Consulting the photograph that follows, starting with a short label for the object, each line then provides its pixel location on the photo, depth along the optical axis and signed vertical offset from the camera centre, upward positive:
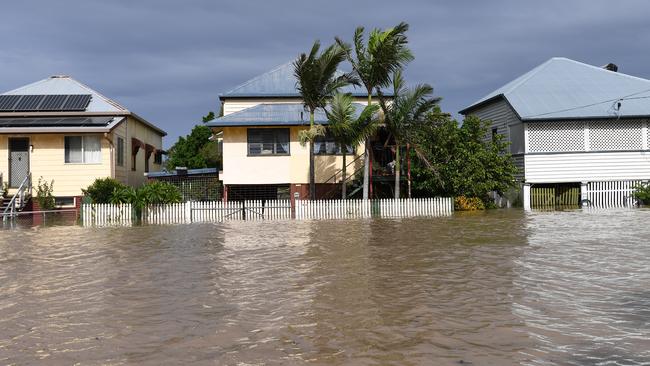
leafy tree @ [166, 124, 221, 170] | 44.28 +3.16
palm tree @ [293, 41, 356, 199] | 24.81 +4.64
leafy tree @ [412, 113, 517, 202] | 25.64 +1.02
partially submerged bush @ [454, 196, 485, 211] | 26.23 -0.88
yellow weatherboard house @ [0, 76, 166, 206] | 27.86 +2.39
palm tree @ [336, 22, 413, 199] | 23.98 +5.44
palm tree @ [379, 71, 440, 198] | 24.50 +3.14
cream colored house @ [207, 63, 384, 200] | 27.08 +1.61
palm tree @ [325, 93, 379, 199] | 23.83 +2.68
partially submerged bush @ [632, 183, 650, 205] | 28.06 -0.60
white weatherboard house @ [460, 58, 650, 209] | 28.77 +1.75
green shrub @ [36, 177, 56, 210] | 27.38 -0.12
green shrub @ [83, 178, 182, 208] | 22.91 -0.17
